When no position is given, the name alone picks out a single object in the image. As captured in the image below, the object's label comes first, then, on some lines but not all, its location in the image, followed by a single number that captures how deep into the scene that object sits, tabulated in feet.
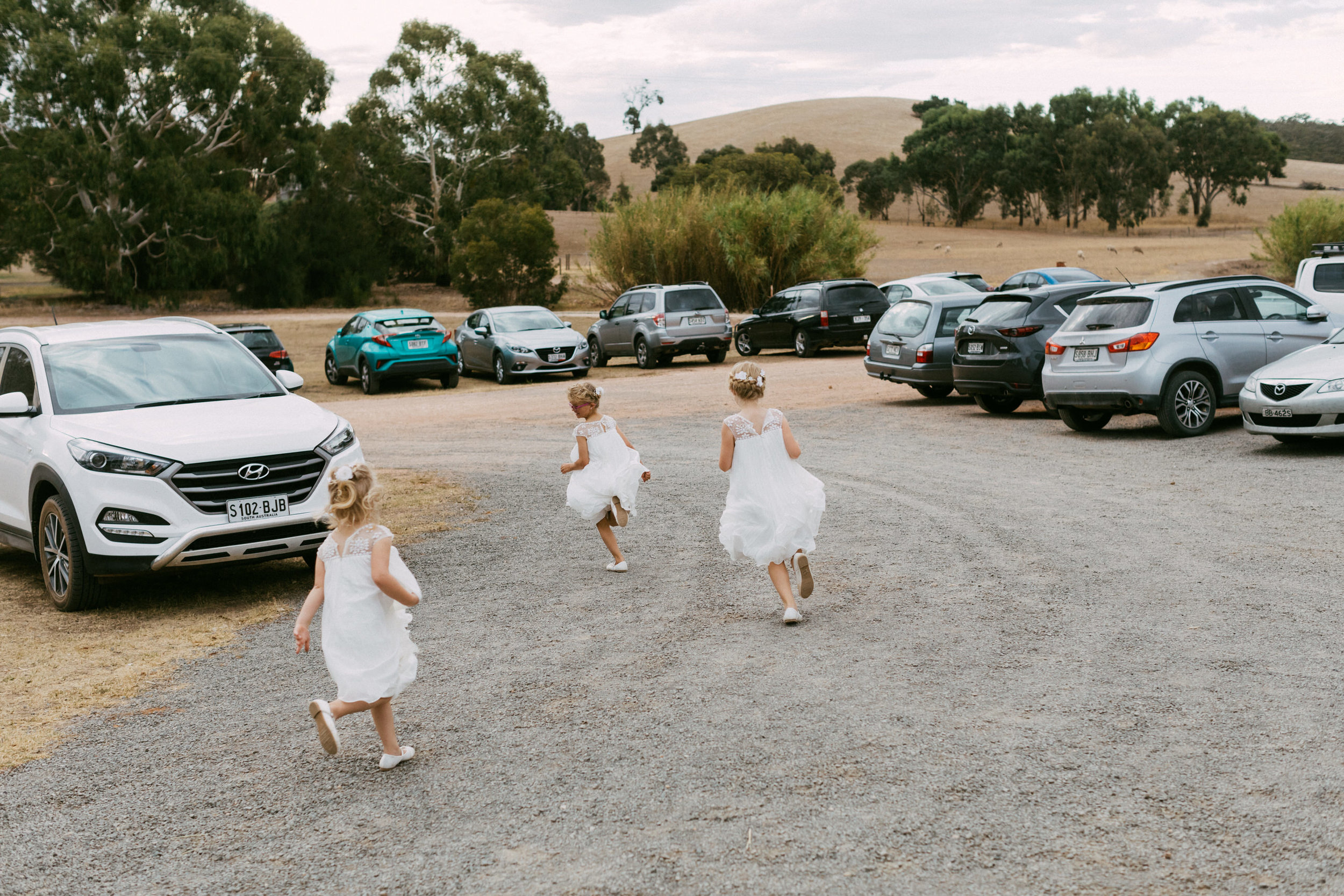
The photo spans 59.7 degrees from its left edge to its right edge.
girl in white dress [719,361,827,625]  21.83
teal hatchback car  79.61
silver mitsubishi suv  42.98
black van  90.33
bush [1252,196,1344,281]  136.15
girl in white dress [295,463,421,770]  15.15
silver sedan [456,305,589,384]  82.33
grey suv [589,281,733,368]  88.12
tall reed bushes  130.62
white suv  23.88
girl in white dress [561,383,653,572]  25.81
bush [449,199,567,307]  156.15
